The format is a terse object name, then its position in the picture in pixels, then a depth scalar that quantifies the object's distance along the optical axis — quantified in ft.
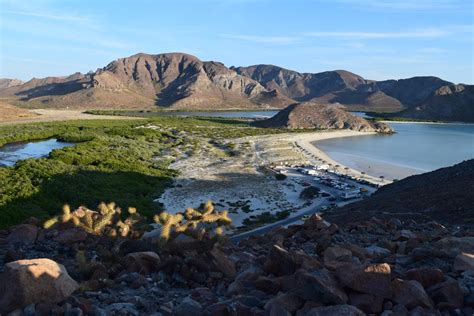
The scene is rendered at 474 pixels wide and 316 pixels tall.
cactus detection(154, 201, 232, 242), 35.04
